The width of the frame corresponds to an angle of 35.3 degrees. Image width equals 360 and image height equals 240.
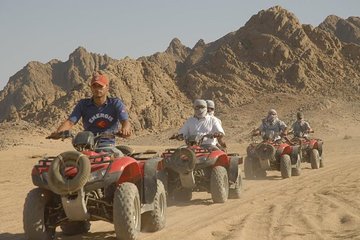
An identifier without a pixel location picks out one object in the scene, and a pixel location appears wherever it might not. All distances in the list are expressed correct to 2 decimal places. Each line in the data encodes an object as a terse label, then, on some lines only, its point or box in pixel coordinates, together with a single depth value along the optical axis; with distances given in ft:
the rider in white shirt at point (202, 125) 34.30
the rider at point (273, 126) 49.21
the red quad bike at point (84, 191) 17.70
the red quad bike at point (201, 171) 29.84
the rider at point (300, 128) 57.41
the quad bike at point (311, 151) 56.29
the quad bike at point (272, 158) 46.52
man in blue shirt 21.93
